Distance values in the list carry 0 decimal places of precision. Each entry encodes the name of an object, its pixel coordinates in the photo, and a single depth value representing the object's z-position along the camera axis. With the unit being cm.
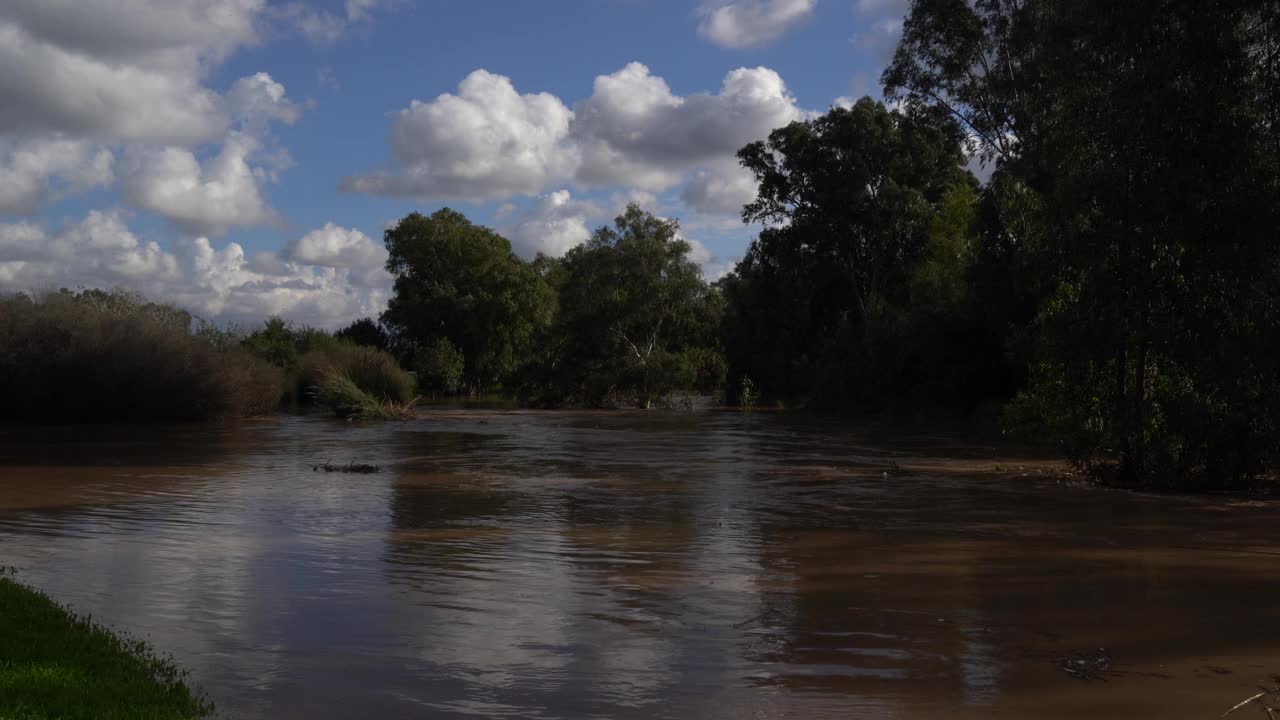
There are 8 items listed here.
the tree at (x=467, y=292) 7869
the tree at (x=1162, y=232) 1617
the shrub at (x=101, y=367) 3722
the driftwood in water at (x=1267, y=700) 633
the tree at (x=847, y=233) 4944
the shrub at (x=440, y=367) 7544
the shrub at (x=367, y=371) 4769
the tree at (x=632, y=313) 5634
